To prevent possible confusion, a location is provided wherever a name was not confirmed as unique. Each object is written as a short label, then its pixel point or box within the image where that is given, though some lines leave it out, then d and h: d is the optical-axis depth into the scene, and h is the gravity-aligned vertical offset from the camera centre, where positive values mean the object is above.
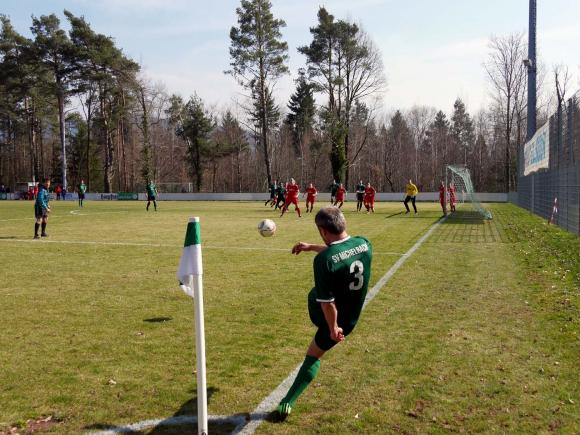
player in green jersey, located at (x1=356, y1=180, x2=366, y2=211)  32.88 -0.58
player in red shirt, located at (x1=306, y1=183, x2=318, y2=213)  30.97 -0.50
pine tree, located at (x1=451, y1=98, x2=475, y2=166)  76.50 +7.65
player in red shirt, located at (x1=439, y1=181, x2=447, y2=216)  26.79 -0.74
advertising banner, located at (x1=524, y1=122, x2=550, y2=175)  24.74 +1.66
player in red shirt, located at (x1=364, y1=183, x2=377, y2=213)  30.89 -0.67
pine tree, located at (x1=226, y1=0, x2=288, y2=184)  55.78 +15.28
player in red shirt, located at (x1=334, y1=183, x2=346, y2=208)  32.72 -0.55
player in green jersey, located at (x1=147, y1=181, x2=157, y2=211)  33.50 -0.23
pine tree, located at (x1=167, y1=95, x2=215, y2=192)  70.94 +7.51
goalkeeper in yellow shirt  28.89 -0.39
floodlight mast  32.28 +7.07
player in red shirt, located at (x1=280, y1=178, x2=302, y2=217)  27.91 -0.42
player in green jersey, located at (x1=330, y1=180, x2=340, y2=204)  34.80 -0.18
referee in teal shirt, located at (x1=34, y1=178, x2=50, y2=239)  17.02 -0.47
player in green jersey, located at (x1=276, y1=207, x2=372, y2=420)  3.77 -0.76
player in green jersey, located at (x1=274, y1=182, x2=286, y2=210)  31.90 -0.42
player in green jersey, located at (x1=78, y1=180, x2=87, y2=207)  40.38 -0.26
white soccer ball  6.84 -0.54
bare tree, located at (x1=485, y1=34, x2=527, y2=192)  57.97 +9.52
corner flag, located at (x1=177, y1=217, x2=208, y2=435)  3.55 -0.66
